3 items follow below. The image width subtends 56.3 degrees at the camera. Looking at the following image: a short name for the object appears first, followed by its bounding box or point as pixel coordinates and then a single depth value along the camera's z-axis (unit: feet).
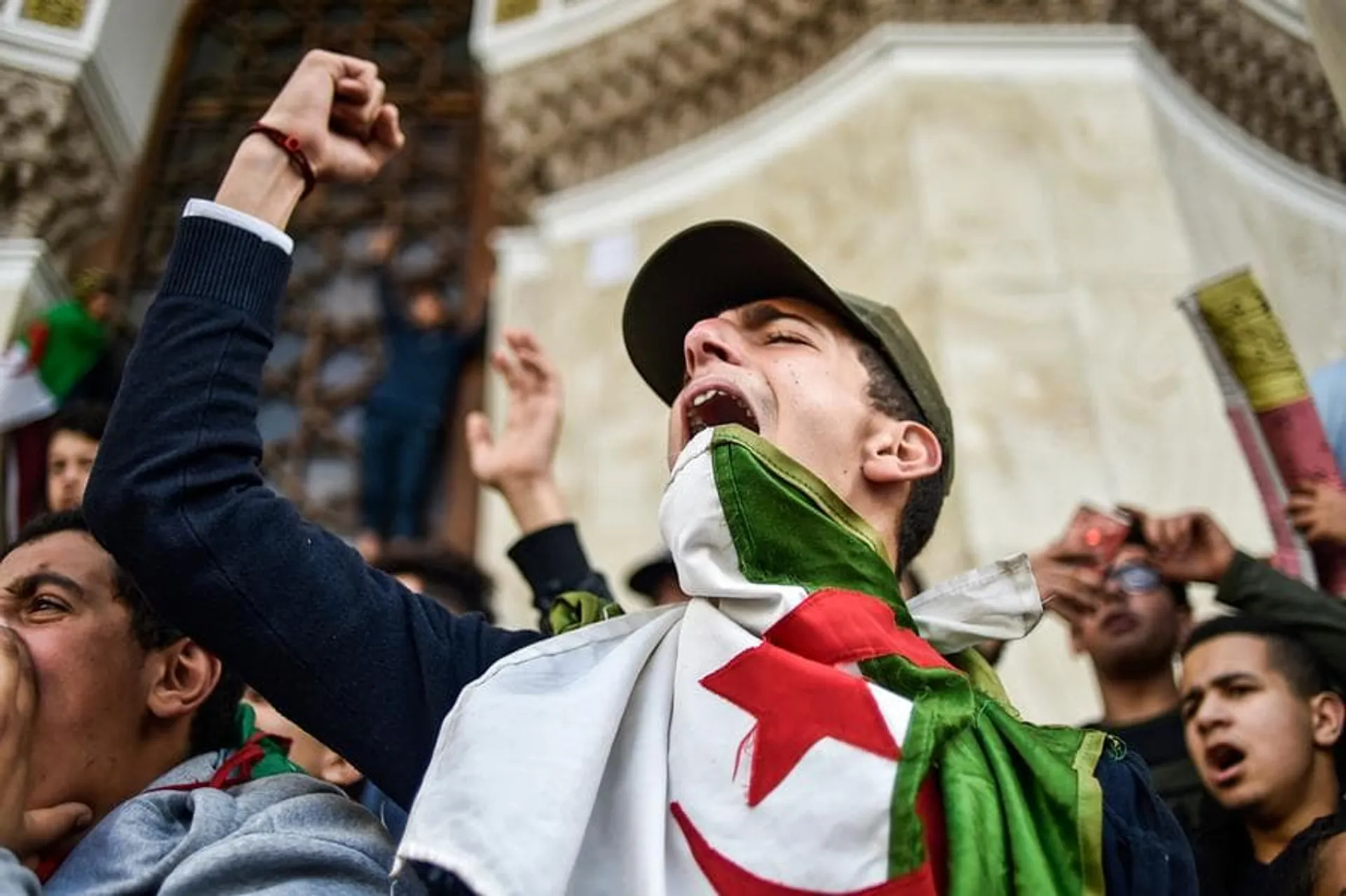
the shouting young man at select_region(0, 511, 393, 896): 3.41
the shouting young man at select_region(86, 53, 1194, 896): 2.99
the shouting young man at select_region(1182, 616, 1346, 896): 5.59
